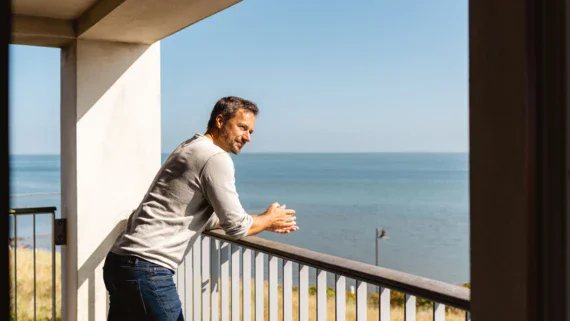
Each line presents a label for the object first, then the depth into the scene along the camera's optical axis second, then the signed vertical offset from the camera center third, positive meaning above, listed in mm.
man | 2361 -269
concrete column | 3725 +74
